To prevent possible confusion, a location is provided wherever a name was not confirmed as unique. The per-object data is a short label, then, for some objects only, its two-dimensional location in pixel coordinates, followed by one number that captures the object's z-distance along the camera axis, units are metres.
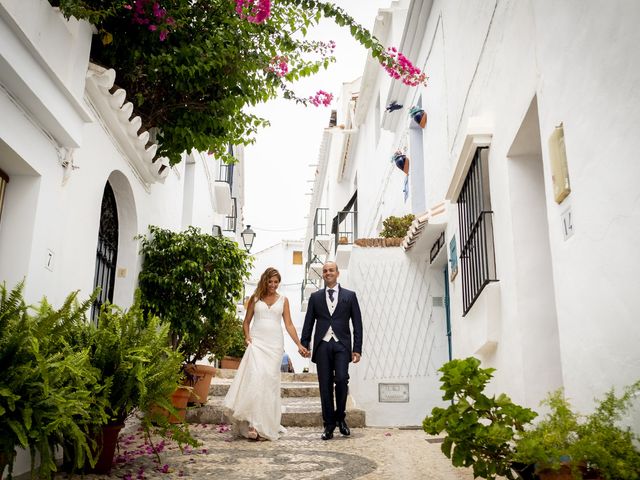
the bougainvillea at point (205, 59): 6.25
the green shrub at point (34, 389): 3.27
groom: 7.12
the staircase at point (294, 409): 8.02
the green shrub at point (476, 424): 3.06
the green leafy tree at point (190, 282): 8.01
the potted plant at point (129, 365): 4.44
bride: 6.81
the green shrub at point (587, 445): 2.47
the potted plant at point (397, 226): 9.98
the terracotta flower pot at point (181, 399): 7.09
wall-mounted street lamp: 20.27
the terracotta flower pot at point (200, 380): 8.04
